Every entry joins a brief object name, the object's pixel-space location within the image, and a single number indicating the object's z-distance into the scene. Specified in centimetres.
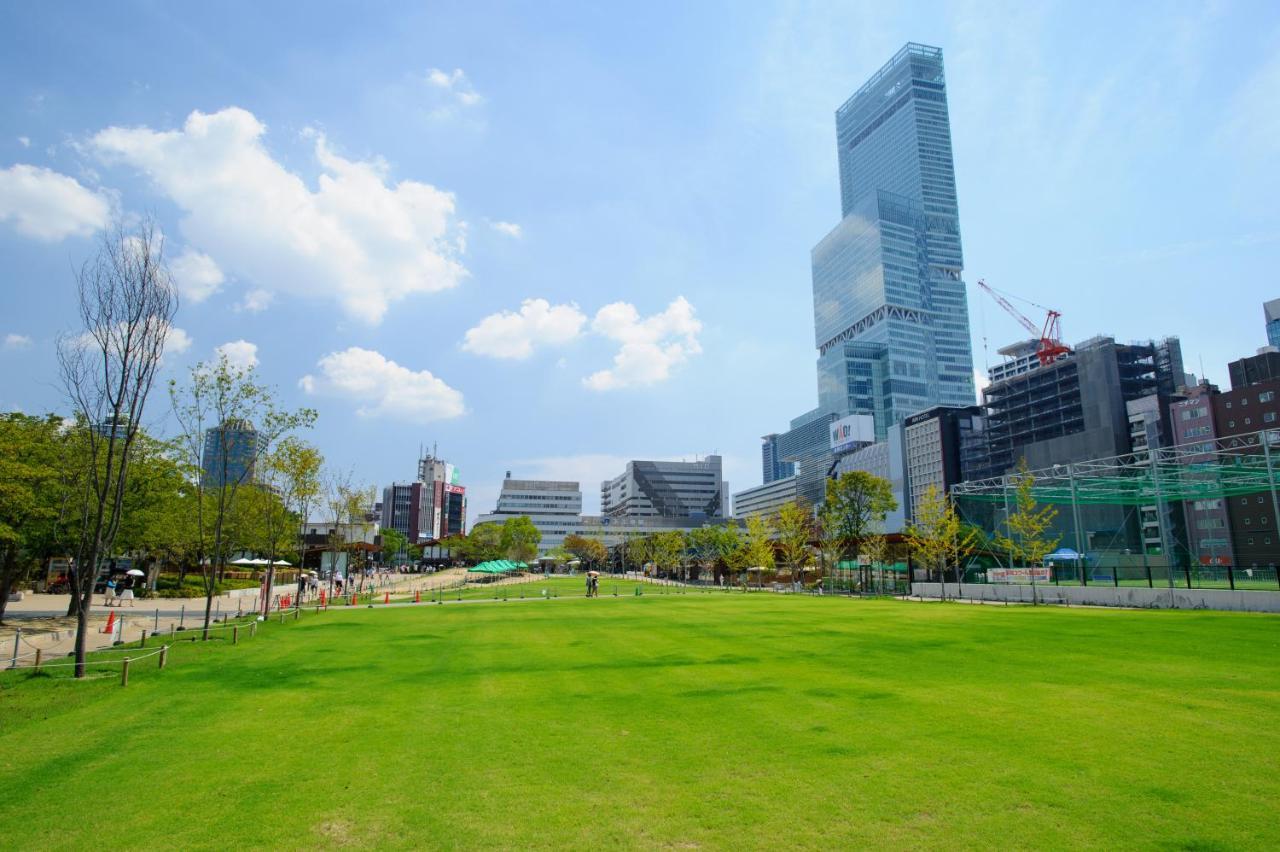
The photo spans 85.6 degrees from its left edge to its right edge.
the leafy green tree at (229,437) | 2922
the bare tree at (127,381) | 1731
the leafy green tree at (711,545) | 10025
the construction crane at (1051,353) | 18462
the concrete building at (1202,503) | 10088
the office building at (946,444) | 16750
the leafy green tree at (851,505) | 7288
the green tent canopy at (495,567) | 8369
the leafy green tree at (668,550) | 11562
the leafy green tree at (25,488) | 2503
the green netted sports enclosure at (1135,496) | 4103
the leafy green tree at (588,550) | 15662
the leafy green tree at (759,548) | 7538
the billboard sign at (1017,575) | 4819
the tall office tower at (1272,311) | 12975
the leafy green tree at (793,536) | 7354
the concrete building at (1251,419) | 9081
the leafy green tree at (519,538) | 13988
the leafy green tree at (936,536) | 5672
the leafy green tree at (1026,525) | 5147
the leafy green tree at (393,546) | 15905
